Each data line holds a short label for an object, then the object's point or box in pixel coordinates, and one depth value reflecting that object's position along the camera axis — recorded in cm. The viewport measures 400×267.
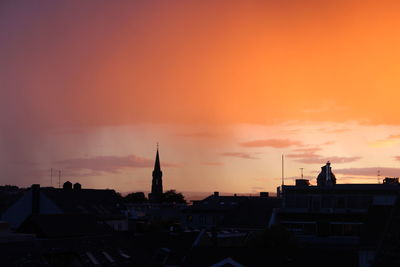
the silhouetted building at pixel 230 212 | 9294
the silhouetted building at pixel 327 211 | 8666
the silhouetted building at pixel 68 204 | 9344
